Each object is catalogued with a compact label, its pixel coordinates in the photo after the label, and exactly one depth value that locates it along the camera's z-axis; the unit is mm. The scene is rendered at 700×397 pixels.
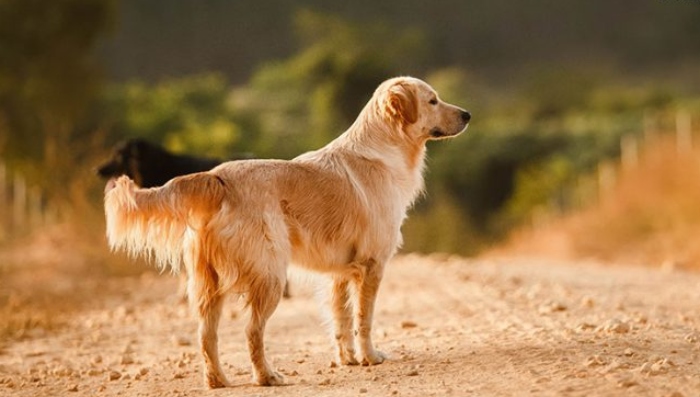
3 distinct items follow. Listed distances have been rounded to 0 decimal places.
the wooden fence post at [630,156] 23562
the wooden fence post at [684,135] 21817
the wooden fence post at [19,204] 20922
